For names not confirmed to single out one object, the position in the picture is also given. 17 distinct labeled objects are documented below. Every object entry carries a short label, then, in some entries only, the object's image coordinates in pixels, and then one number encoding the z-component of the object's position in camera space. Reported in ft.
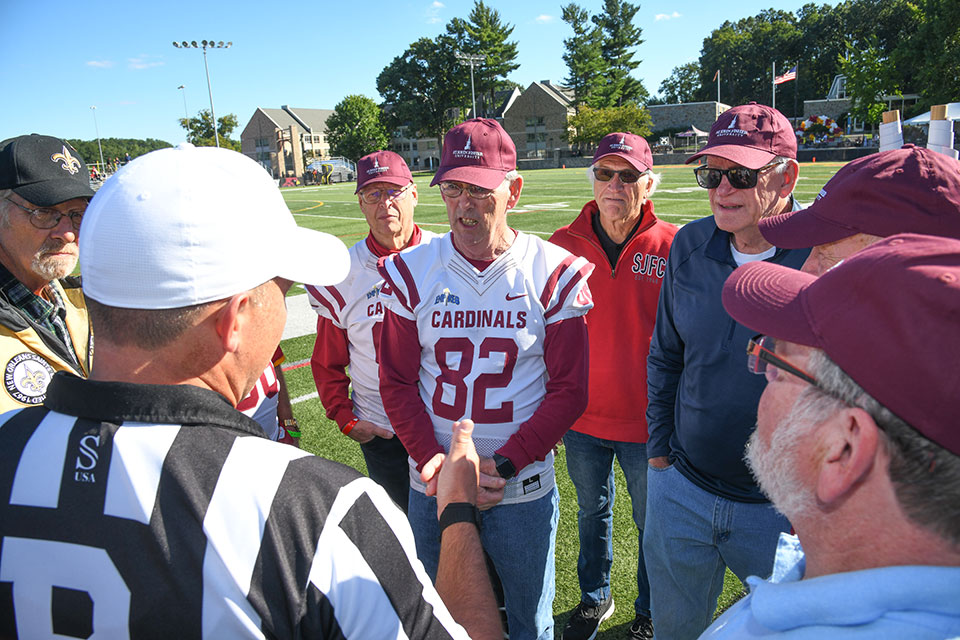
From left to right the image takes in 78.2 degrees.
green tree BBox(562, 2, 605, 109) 256.73
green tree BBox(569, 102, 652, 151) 205.16
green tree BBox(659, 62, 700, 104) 363.56
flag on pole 125.90
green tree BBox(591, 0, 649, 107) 266.36
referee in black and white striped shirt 3.51
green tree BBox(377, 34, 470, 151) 266.36
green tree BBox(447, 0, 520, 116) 264.72
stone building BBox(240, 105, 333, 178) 300.81
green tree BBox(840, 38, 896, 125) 154.40
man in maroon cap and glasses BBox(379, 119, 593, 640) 8.42
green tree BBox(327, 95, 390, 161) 256.11
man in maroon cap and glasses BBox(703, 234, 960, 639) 2.99
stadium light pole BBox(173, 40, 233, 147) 166.86
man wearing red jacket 10.69
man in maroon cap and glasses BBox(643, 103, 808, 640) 7.73
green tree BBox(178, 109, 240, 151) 296.92
